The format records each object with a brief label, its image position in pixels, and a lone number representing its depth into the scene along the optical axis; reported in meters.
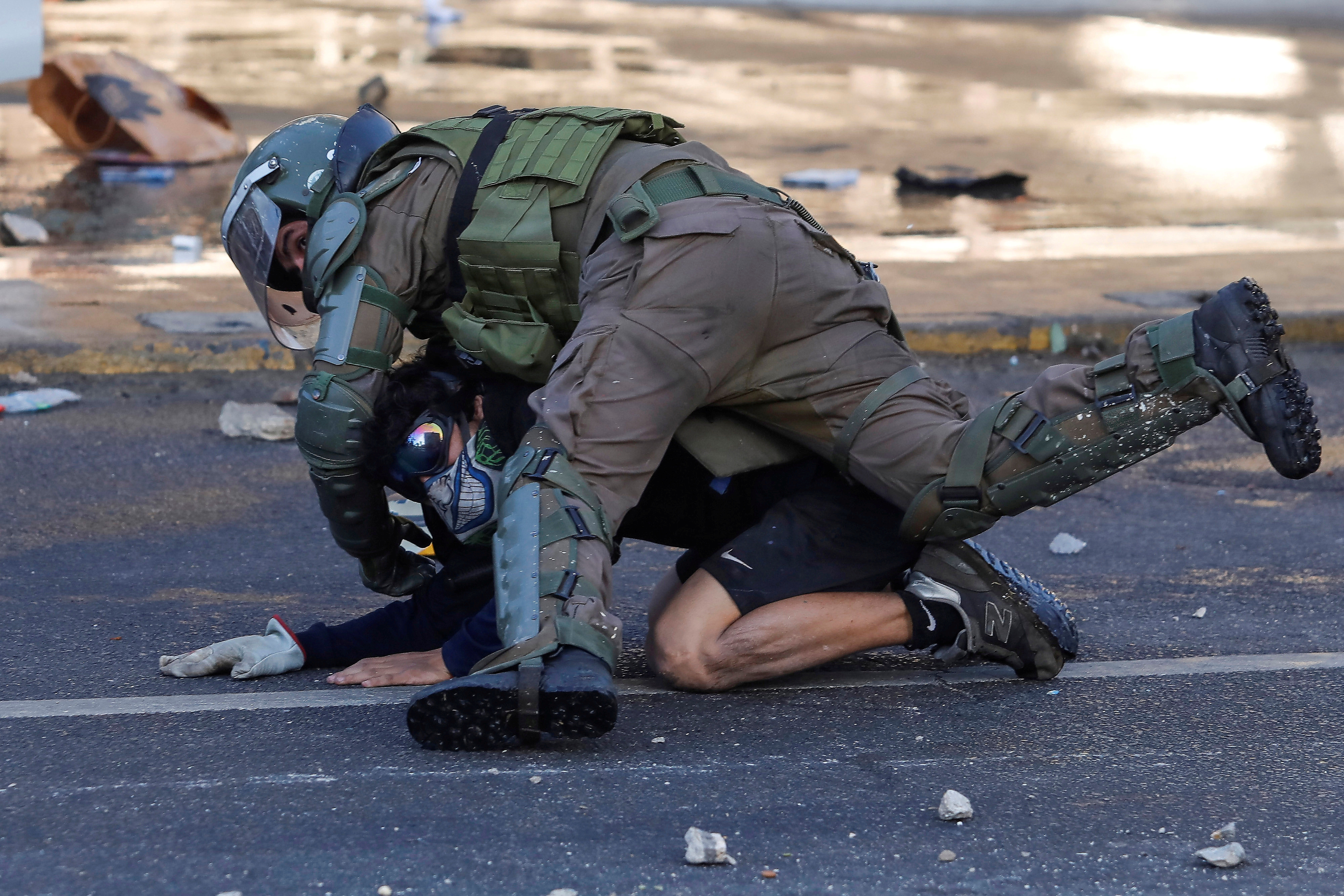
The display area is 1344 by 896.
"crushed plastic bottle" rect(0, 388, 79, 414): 11.24
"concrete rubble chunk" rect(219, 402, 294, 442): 10.92
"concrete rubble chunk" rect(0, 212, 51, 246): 16.27
